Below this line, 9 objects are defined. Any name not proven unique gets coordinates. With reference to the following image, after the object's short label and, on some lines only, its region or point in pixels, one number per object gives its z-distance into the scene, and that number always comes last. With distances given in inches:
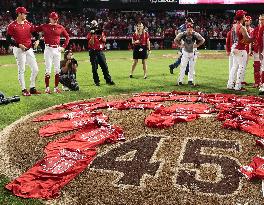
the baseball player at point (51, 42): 448.8
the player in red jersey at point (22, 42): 425.1
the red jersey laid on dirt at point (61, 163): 186.7
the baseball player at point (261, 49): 428.4
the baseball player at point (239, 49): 425.4
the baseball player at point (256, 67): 478.1
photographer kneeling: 474.3
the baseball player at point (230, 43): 441.7
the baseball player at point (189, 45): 488.4
